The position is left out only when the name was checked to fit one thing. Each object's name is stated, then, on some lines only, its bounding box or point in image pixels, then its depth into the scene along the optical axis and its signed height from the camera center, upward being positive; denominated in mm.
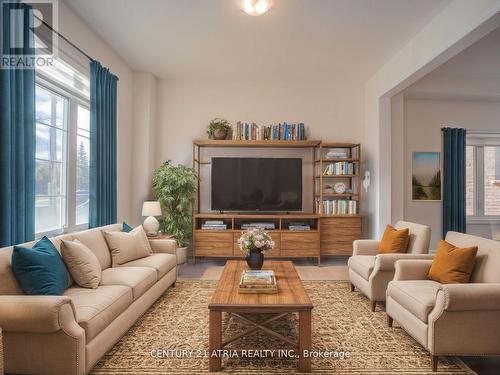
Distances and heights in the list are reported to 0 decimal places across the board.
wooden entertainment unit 4816 -671
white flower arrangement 2861 -496
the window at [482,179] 5652 +189
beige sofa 1757 -850
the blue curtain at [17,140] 2344 +388
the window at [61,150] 3104 +424
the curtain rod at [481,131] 5542 +1047
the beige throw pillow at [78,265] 2430 -610
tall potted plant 4758 -117
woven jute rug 2080 -1207
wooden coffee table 2055 -810
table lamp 4328 -376
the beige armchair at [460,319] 2021 -876
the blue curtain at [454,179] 5355 +178
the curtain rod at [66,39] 2938 +1572
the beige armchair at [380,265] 2975 -788
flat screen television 5102 +46
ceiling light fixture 2822 +1694
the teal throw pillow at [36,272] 2002 -555
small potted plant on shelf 5035 +976
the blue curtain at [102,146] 3738 +540
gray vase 2904 -671
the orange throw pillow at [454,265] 2373 -598
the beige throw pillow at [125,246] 3111 -605
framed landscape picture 5387 +230
